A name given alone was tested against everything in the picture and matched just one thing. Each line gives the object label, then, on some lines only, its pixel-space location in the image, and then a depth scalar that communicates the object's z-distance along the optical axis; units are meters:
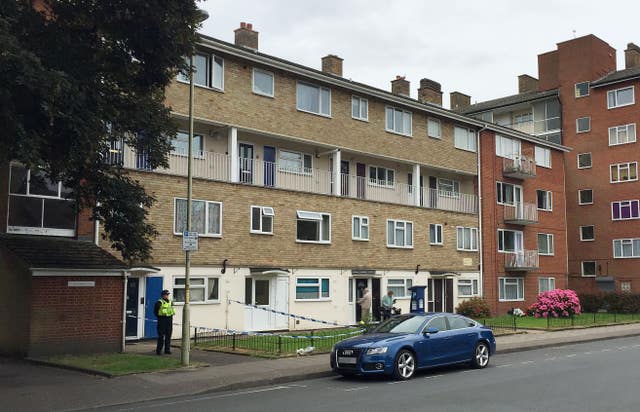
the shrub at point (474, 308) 32.38
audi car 13.23
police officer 17.03
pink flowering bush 32.69
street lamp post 14.66
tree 10.91
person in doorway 25.16
